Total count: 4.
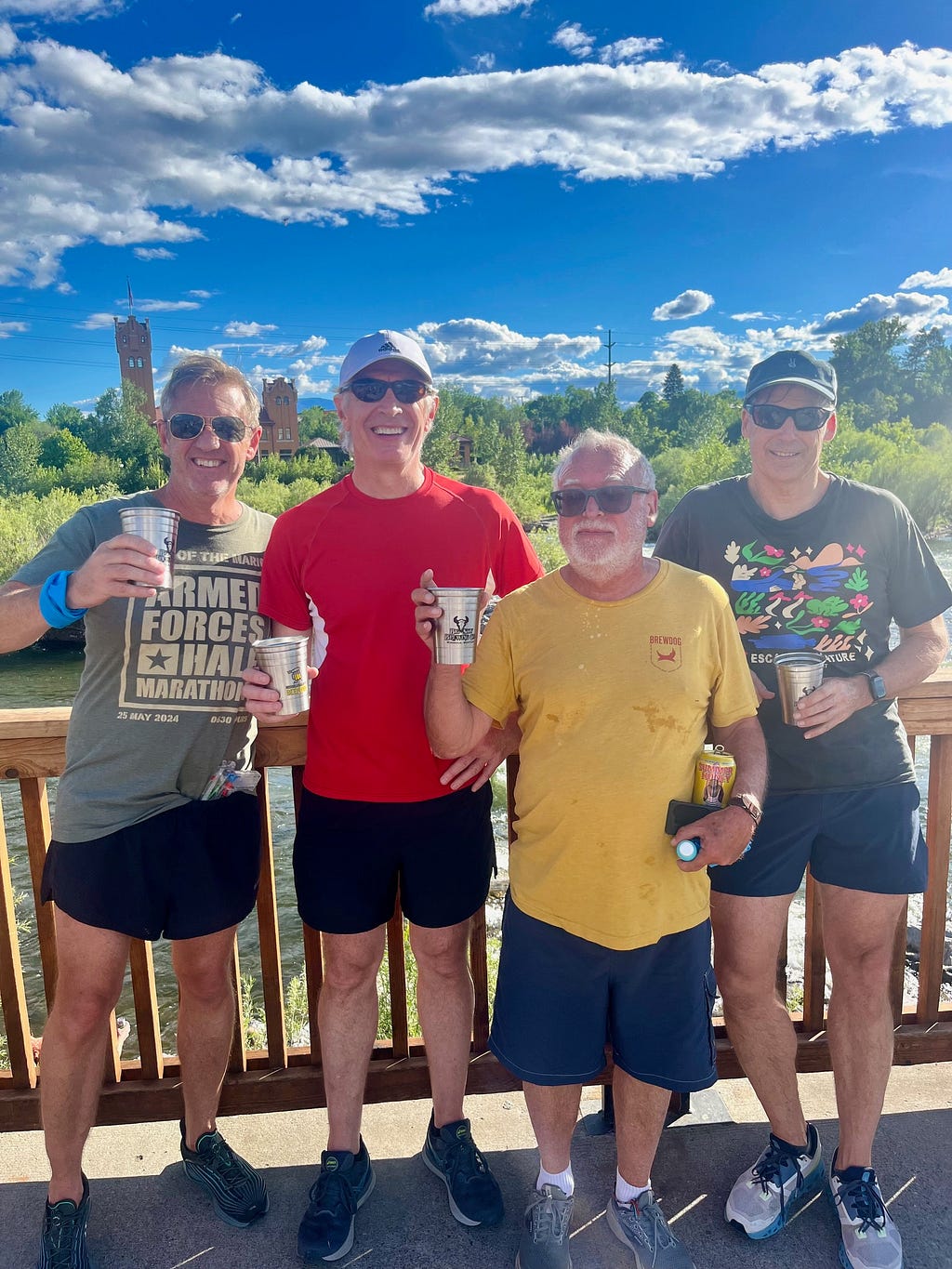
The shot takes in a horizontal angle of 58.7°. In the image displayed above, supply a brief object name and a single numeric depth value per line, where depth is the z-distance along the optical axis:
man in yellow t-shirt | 1.92
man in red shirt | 2.18
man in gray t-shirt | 2.05
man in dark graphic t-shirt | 2.21
